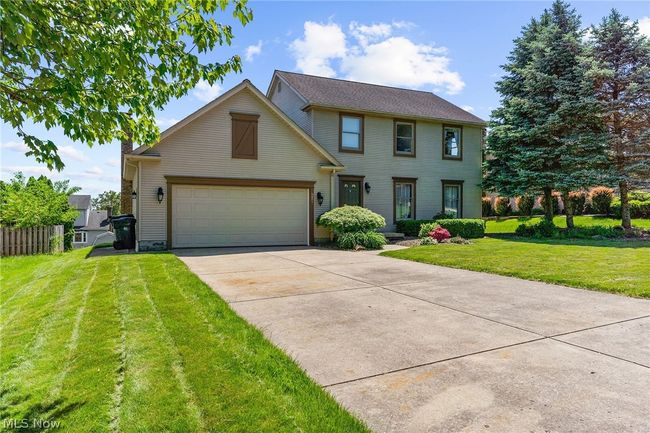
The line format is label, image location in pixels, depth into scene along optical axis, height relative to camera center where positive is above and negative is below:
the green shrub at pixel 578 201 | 22.33 +0.93
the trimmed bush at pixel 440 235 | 14.97 -0.67
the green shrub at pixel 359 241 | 13.71 -0.82
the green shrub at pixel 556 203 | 22.88 +0.85
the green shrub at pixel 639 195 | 20.53 +1.16
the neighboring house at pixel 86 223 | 42.32 -0.63
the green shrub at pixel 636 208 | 20.25 +0.48
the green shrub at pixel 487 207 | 25.83 +0.68
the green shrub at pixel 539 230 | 16.53 -0.53
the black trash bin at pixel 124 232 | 13.00 -0.48
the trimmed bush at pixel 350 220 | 14.13 -0.09
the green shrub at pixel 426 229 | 15.86 -0.47
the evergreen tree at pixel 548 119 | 16.86 +4.43
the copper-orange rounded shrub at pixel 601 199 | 21.08 +0.99
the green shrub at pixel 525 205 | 23.62 +0.76
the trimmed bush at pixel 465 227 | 16.17 -0.40
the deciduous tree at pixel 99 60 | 3.02 +1.34
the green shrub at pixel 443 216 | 18.56 +0.07
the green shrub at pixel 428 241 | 14.28 -0.86
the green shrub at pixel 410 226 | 17.36 -0.38
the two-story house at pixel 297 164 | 13.16 +2.08
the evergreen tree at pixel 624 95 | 16.36 +5.17
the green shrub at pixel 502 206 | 25.05 +0.72
